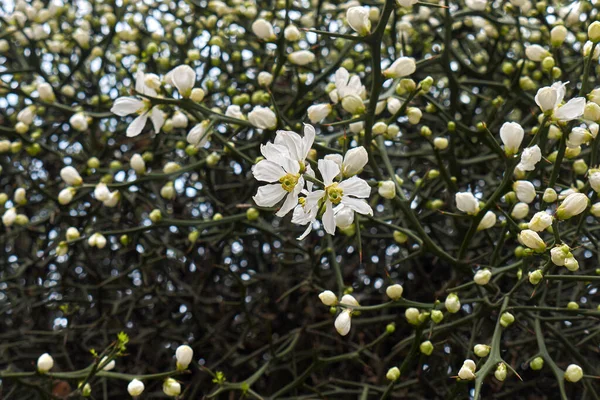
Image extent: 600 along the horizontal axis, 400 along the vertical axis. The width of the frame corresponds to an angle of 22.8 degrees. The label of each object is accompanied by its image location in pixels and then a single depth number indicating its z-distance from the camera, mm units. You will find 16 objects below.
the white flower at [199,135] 966
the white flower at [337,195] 841
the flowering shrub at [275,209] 929
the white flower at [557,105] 866
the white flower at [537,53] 1002
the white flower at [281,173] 834
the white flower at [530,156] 868
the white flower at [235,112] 989
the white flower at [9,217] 1107
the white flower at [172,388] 952
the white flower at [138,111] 977
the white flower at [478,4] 1070
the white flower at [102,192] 1029
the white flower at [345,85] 943
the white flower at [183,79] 943
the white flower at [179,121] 1040
